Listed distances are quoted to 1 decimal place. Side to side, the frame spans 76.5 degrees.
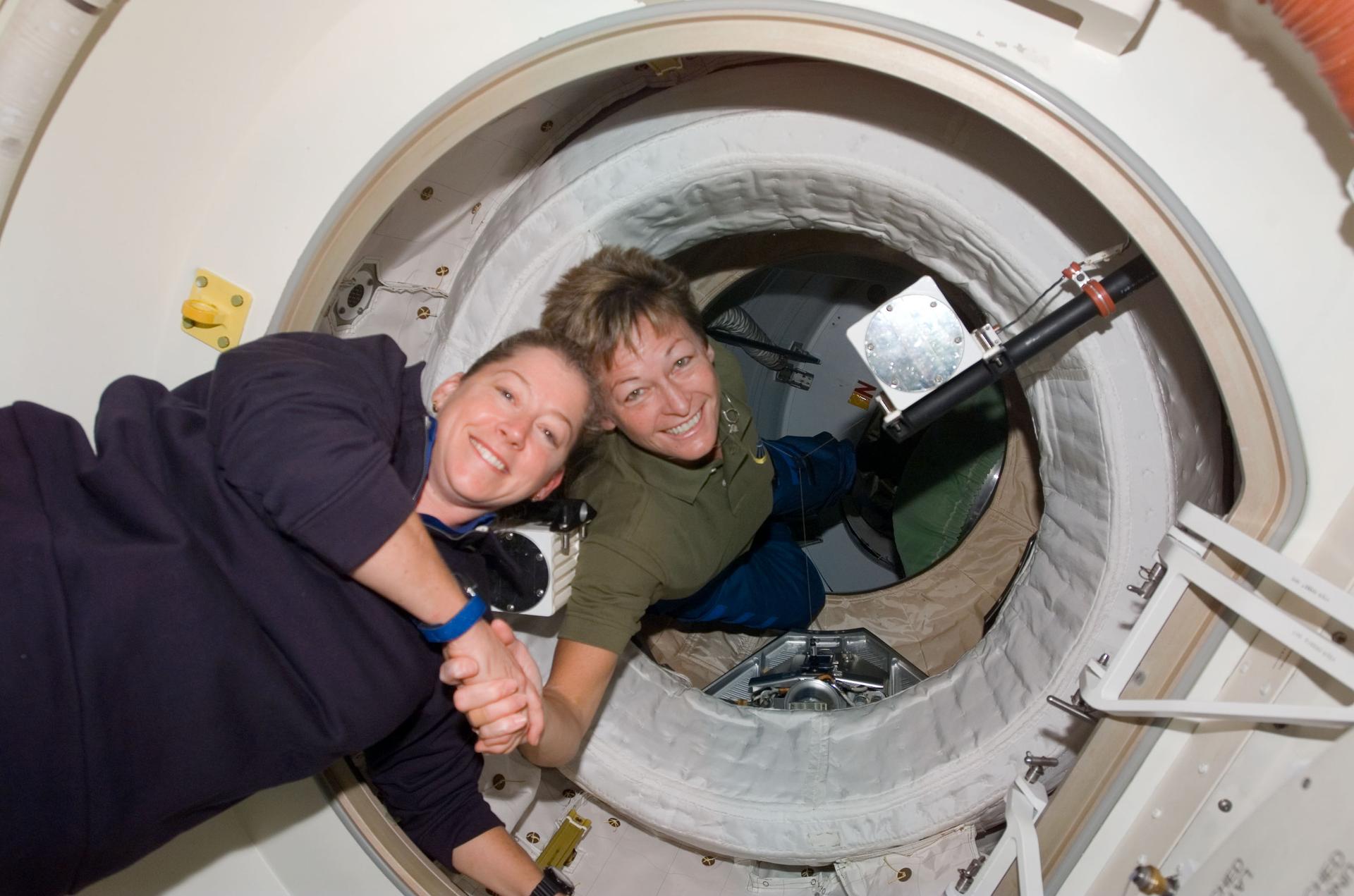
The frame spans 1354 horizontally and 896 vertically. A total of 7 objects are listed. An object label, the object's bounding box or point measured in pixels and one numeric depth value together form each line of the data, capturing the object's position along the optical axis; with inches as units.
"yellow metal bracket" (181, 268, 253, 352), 45.3
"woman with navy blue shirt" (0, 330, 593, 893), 34.9
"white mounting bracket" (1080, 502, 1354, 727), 30.6
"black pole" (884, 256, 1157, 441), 44.8
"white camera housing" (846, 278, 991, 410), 50.4
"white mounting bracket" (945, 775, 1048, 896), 42.4
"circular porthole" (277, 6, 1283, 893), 39.3
